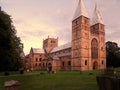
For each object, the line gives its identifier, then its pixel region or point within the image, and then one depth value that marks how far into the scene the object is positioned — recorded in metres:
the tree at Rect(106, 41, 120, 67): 39.81
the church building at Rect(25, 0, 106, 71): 33.87
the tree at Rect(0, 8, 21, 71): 15.67
